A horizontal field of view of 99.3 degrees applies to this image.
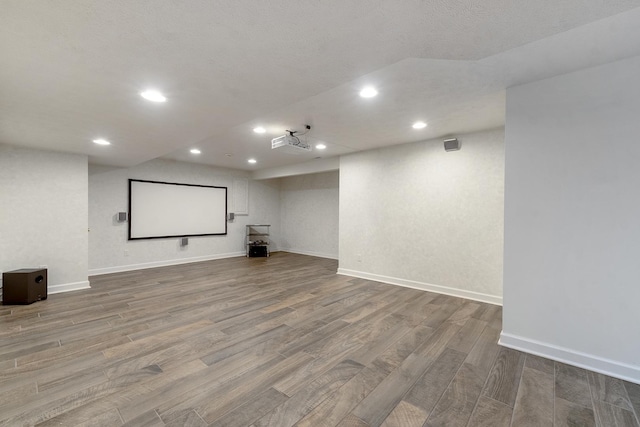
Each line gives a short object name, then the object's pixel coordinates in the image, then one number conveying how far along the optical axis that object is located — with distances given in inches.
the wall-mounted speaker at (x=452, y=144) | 171.0
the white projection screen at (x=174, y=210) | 255.6
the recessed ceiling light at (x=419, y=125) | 150.9
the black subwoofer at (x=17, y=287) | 154.9
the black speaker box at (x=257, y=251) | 331.0
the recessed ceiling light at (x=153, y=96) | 93.2
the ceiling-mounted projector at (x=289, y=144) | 151.9
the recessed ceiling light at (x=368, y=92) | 106.5
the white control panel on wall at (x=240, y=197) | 331.3
